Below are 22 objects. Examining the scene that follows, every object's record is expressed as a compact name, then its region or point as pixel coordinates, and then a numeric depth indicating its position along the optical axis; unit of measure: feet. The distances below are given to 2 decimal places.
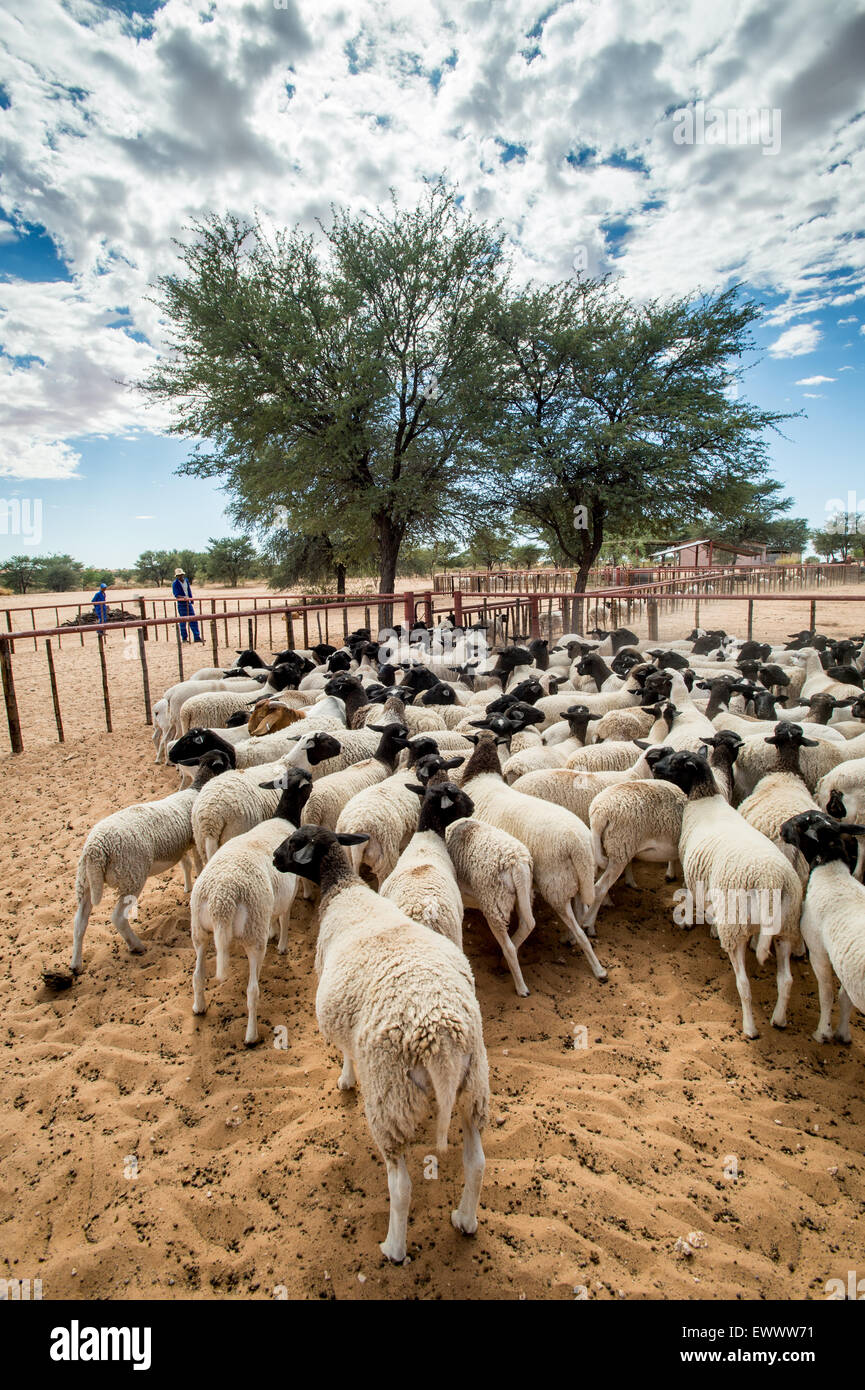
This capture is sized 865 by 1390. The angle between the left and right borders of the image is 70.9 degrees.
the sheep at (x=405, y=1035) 7.03
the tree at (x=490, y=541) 61.26
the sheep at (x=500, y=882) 12.02
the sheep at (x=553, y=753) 17.72
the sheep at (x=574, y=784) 15.42
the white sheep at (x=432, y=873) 10.23
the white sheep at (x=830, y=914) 9.73
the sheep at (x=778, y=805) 13.01
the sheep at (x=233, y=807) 13.85
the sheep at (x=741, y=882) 11.14
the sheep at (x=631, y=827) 14.19
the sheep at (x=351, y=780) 14.98
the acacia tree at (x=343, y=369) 49.16
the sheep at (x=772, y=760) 16.61
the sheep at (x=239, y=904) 10.93
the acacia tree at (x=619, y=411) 56.18
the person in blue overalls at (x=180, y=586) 57.21
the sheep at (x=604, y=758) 17.84
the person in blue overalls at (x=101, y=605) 61.88
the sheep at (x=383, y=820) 13.39
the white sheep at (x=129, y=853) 12.95
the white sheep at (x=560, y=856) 12.70
